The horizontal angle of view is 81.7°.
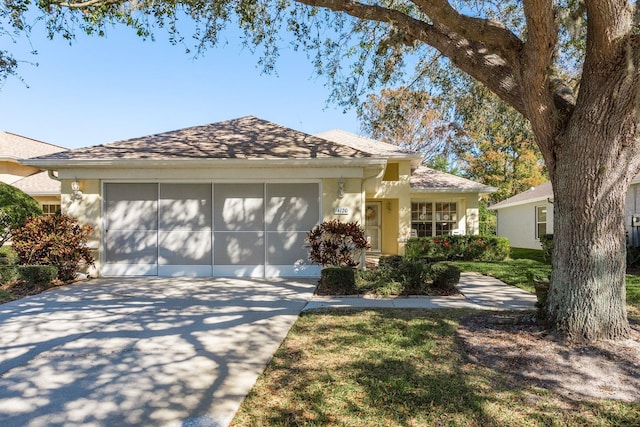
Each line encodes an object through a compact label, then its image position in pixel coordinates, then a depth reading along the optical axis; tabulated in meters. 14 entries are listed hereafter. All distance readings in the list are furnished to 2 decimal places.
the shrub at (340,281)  7.61
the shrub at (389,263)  8.29
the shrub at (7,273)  8.09
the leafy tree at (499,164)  28.80
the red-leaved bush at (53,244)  8.58
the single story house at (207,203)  9.40
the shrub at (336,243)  8.88
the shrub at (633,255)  11.49
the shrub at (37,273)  7.94
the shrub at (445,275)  7.64
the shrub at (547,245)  13.64
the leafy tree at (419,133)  26.33
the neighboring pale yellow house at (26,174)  15.71
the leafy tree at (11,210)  9.45
